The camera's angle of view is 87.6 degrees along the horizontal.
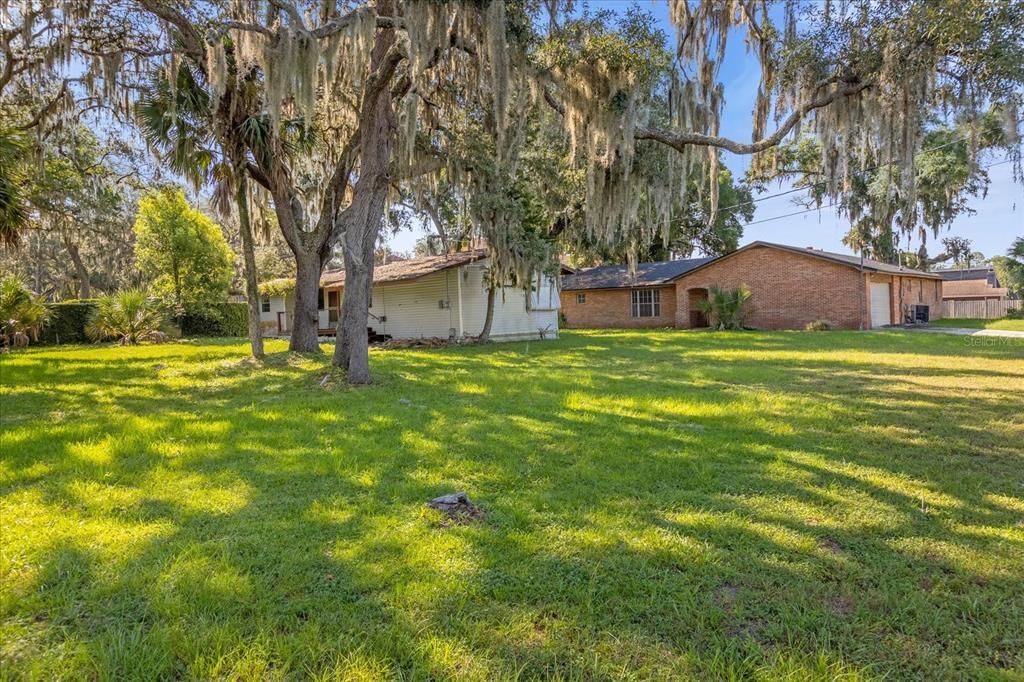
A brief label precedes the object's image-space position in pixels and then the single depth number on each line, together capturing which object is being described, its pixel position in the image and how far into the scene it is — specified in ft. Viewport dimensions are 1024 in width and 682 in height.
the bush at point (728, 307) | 67.05
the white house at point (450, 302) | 57.11
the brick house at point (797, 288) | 64.85
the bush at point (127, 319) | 55.62
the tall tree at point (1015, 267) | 92.73
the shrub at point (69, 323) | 59.06
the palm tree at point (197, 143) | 31.04
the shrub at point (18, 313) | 50.24
